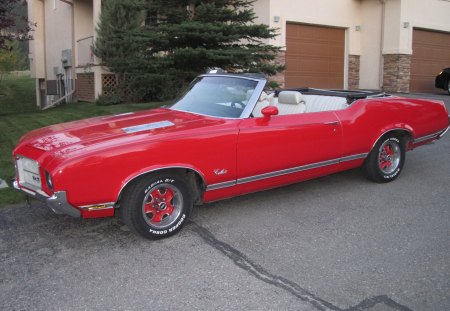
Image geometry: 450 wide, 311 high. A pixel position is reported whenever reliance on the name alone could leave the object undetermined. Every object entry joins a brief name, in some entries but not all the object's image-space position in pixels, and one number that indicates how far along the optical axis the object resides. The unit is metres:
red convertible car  4.02
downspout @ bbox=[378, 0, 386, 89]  17.72
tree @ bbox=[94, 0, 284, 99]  9.95
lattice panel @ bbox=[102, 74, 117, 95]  15.42
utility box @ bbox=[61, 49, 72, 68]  18.55
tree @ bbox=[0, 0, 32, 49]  8.51
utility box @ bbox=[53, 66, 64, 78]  19.92
